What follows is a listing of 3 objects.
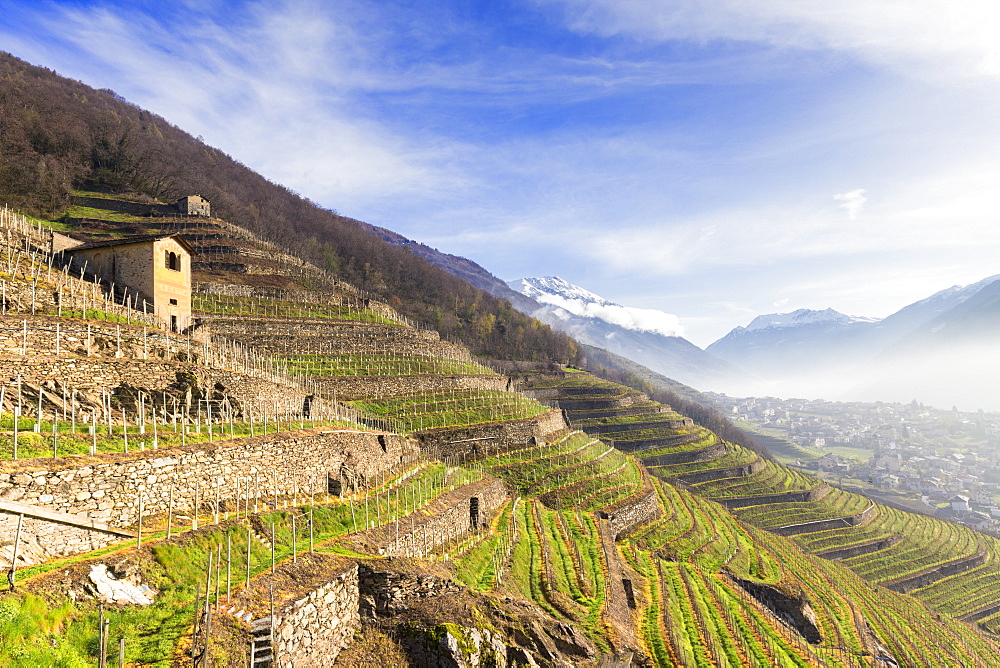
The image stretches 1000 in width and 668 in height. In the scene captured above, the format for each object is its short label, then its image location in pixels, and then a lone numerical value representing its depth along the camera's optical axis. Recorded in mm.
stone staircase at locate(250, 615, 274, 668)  11312
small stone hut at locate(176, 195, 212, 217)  83688
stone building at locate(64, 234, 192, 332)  30766
